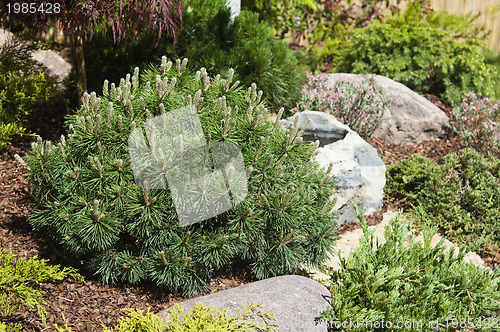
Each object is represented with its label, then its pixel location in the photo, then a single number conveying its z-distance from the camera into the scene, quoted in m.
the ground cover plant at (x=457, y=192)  4.64
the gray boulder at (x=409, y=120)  6.12
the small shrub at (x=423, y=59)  6.76
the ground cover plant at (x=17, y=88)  4.28
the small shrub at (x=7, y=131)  4.03
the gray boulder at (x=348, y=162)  4.41
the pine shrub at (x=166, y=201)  3.03
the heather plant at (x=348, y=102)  5.66
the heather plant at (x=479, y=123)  5.54
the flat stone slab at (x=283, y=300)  2.71
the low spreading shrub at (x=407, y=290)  2.66
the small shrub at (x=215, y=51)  4.96
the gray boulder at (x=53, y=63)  5.96
